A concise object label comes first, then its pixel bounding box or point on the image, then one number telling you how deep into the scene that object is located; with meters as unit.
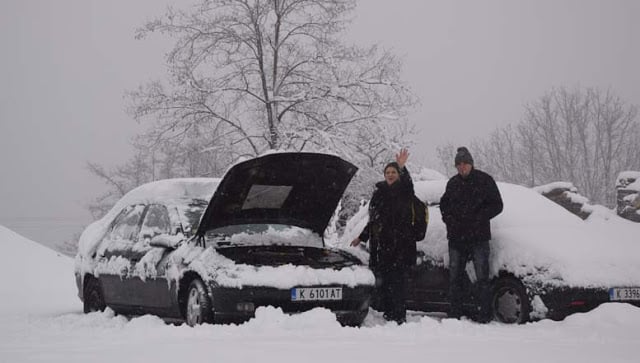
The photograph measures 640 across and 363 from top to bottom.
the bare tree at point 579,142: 60.03
